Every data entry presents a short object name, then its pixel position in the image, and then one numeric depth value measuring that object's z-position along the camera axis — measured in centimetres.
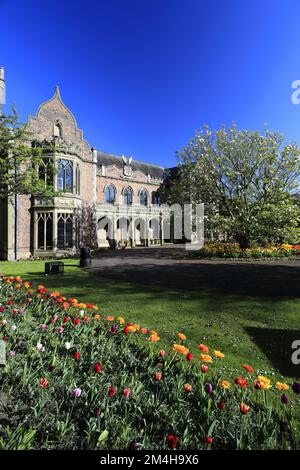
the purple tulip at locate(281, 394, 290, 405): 217
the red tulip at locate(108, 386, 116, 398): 228
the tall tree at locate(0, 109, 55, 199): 1307
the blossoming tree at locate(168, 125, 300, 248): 1819
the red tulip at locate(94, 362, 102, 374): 266
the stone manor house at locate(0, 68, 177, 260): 2103
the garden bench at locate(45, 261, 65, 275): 1162
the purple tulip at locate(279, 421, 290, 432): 200
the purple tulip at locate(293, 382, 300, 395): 215
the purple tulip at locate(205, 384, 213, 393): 243
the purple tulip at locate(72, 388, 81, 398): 230
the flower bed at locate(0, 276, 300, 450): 213
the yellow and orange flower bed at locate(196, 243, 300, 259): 1767
